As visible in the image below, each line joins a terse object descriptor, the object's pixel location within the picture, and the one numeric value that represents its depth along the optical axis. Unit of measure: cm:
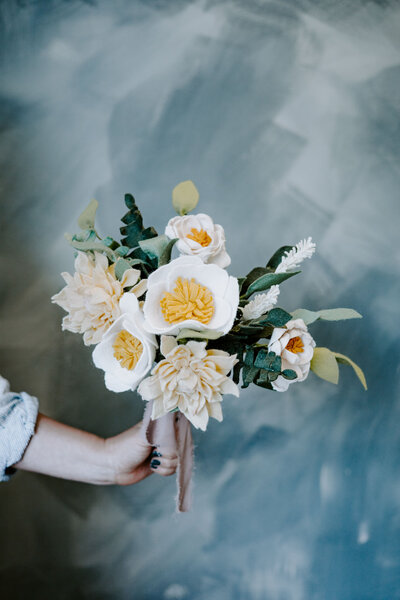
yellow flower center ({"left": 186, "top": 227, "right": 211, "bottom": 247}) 85
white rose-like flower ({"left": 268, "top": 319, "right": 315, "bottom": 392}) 81
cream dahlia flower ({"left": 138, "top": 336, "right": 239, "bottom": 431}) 76
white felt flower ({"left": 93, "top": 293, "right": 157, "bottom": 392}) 77
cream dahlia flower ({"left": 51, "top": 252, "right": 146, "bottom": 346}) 79
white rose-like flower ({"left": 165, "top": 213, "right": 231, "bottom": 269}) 83
